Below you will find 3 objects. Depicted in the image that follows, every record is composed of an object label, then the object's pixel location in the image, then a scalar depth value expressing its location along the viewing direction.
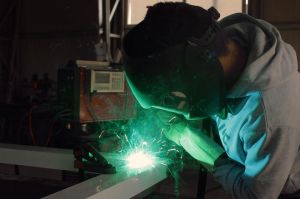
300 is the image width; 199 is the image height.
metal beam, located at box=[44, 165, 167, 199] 1.02
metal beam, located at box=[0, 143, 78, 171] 1.49
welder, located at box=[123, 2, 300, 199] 1.00
